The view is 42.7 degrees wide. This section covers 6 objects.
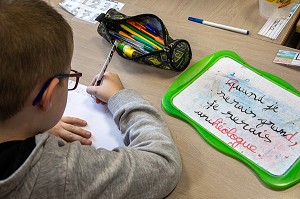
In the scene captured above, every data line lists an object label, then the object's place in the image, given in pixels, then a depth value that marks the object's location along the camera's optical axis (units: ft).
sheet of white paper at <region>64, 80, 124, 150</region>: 2.81
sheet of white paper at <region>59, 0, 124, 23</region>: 4.00
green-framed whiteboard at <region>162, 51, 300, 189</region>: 2.55
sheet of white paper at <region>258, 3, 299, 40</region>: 3.55
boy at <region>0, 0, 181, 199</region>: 1.90
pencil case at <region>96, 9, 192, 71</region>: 3.27
